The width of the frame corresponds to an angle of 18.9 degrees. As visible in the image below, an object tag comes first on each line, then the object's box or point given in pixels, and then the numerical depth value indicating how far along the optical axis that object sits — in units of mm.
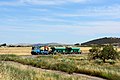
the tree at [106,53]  70938
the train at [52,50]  108125
